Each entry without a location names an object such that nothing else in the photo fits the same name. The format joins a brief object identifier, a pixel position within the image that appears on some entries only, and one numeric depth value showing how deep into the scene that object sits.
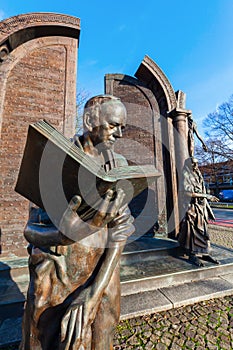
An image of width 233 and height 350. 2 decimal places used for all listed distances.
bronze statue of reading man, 0.94
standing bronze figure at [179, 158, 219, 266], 3.79
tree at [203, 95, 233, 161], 19.42
